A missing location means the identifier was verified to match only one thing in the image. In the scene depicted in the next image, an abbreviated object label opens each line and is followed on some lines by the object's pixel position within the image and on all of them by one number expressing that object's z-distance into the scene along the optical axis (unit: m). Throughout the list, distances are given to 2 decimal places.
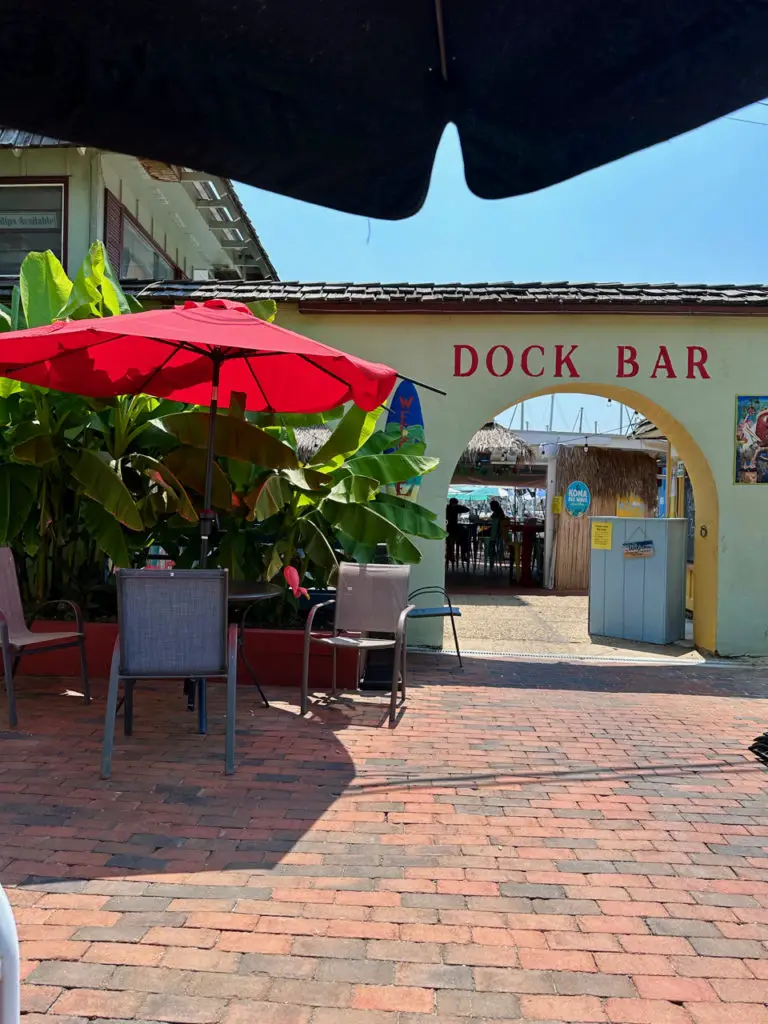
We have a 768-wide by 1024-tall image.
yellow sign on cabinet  10.63
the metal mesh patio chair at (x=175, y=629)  4.69
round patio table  5.50
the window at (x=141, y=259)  12.65
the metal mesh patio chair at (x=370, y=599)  6.46
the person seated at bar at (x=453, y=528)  19.72
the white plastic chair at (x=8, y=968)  1.45
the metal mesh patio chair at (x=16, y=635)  5.52
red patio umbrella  4.70
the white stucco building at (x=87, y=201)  11.45
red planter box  6.90
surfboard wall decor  9.38
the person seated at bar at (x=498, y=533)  19.97
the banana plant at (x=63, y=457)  6.29
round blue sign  16.05
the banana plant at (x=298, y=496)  6.50
